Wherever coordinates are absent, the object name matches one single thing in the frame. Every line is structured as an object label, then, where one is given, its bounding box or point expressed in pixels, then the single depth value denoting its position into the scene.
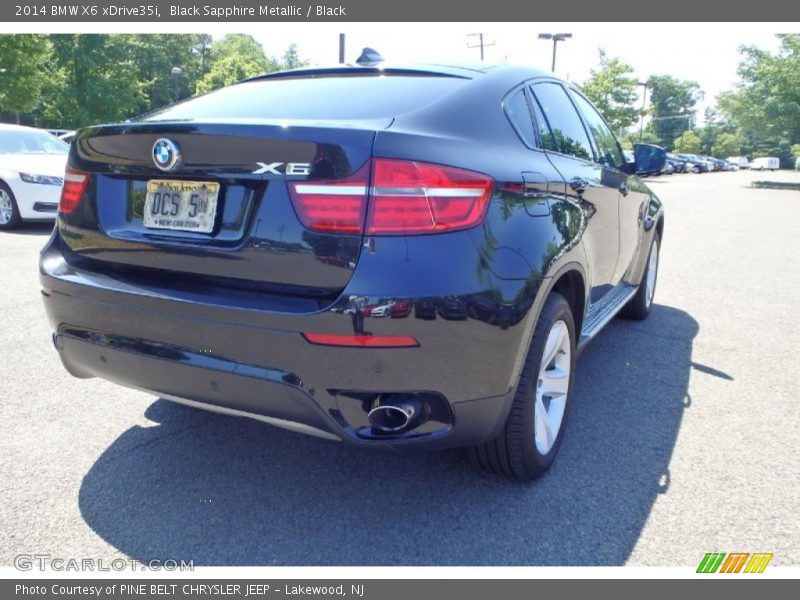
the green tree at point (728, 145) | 106.31
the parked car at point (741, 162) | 88.06
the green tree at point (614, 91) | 46.55
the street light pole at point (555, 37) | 37.67
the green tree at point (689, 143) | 95.31
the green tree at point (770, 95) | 32.12
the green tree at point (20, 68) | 18.86
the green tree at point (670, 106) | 111.25
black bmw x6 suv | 1.97
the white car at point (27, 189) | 8.63
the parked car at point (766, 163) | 77.31
